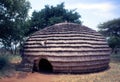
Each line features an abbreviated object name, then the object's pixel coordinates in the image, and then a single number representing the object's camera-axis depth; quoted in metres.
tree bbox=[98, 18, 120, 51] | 16.59
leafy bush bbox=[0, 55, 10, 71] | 6.88
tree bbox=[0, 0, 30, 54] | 7.81
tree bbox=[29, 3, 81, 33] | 14.26
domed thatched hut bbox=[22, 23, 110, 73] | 6.80
